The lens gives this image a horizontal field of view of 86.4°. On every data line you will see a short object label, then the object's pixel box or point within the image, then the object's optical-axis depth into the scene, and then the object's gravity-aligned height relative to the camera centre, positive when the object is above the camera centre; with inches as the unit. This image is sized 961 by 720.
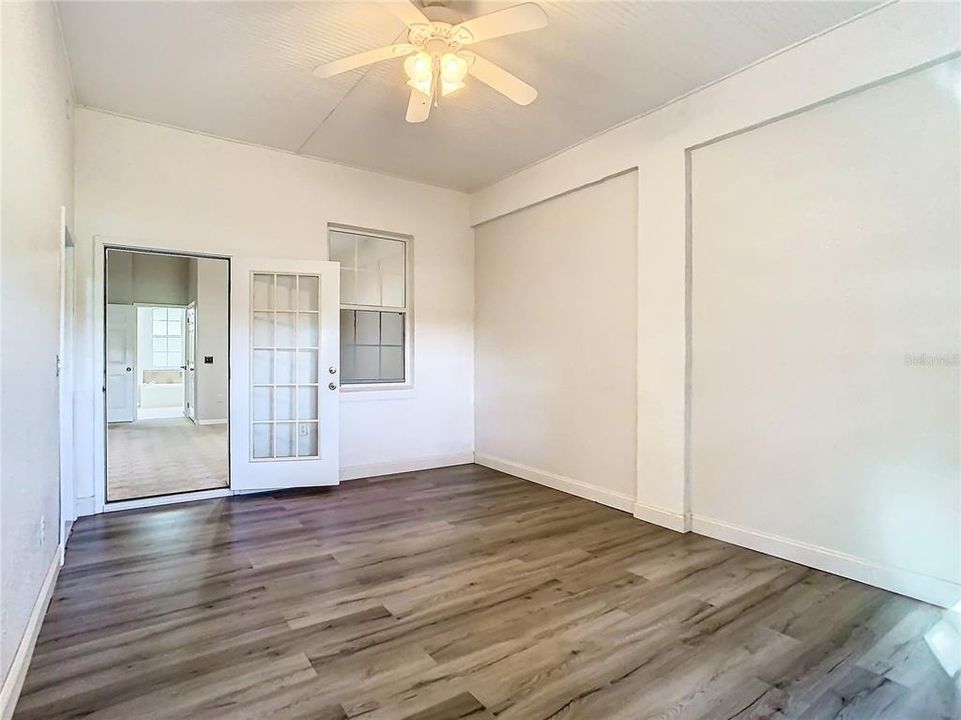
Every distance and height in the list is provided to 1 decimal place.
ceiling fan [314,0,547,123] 91.3 +59.9
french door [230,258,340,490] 172.2 -6.0
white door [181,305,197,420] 356.2 -7.0
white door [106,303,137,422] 346.2 -5.6
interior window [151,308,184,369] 438.9 +13.8
